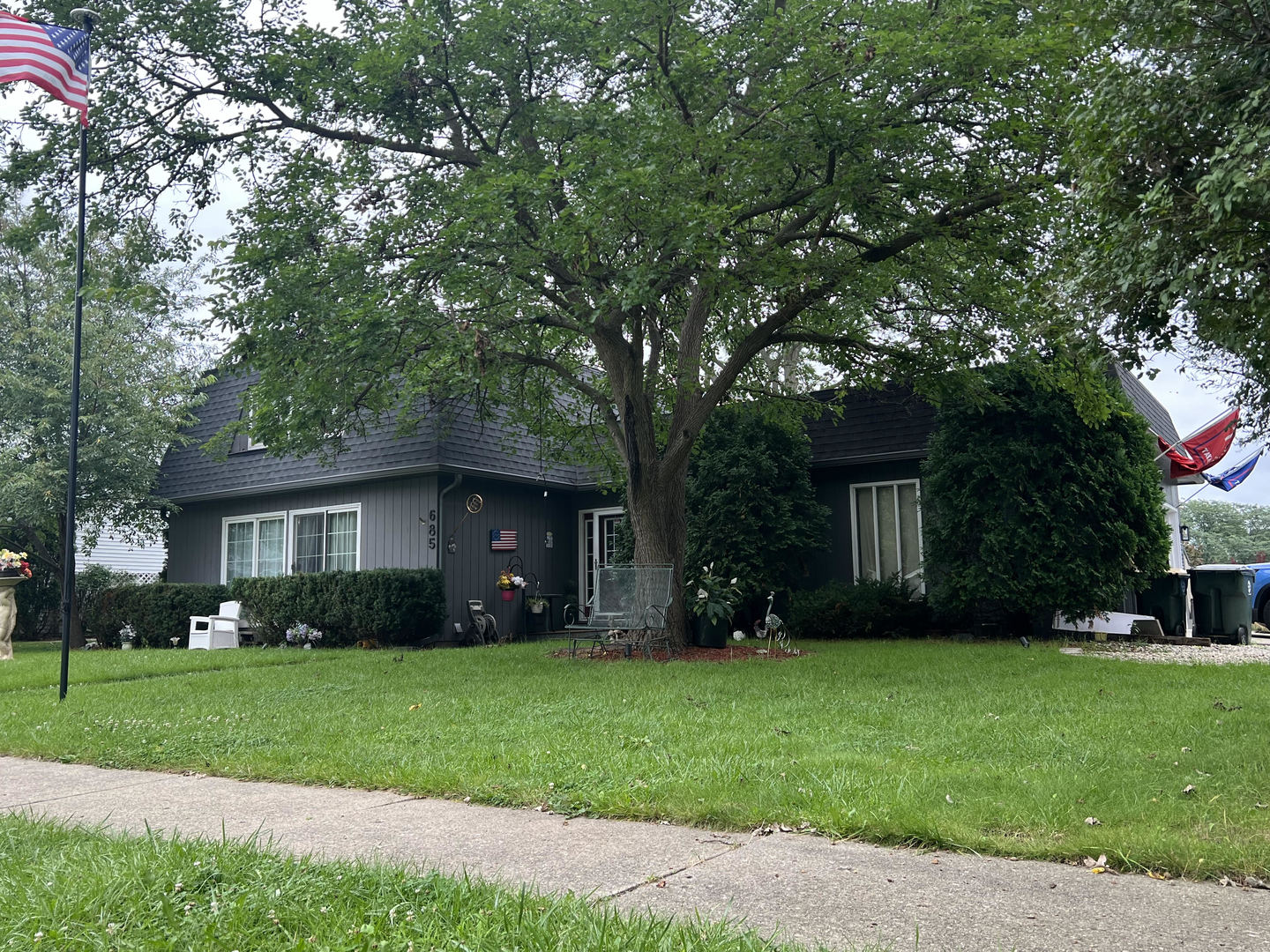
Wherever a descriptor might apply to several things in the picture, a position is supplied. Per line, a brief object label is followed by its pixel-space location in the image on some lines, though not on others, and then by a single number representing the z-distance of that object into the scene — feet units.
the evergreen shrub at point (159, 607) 55.67
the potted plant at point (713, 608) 41.00
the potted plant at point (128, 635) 57.12
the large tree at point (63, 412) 56.44
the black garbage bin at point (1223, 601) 47.78
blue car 53.31
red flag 56.13
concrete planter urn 48.44
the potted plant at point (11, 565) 47.98
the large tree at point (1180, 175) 13.75
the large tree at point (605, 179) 31.24
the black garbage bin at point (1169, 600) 46.83
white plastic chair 53.11
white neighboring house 82.48
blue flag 59.57
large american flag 30.25
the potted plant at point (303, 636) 50.83
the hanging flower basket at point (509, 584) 55.26
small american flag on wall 56.34
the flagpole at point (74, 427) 29.82
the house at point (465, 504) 50.88
